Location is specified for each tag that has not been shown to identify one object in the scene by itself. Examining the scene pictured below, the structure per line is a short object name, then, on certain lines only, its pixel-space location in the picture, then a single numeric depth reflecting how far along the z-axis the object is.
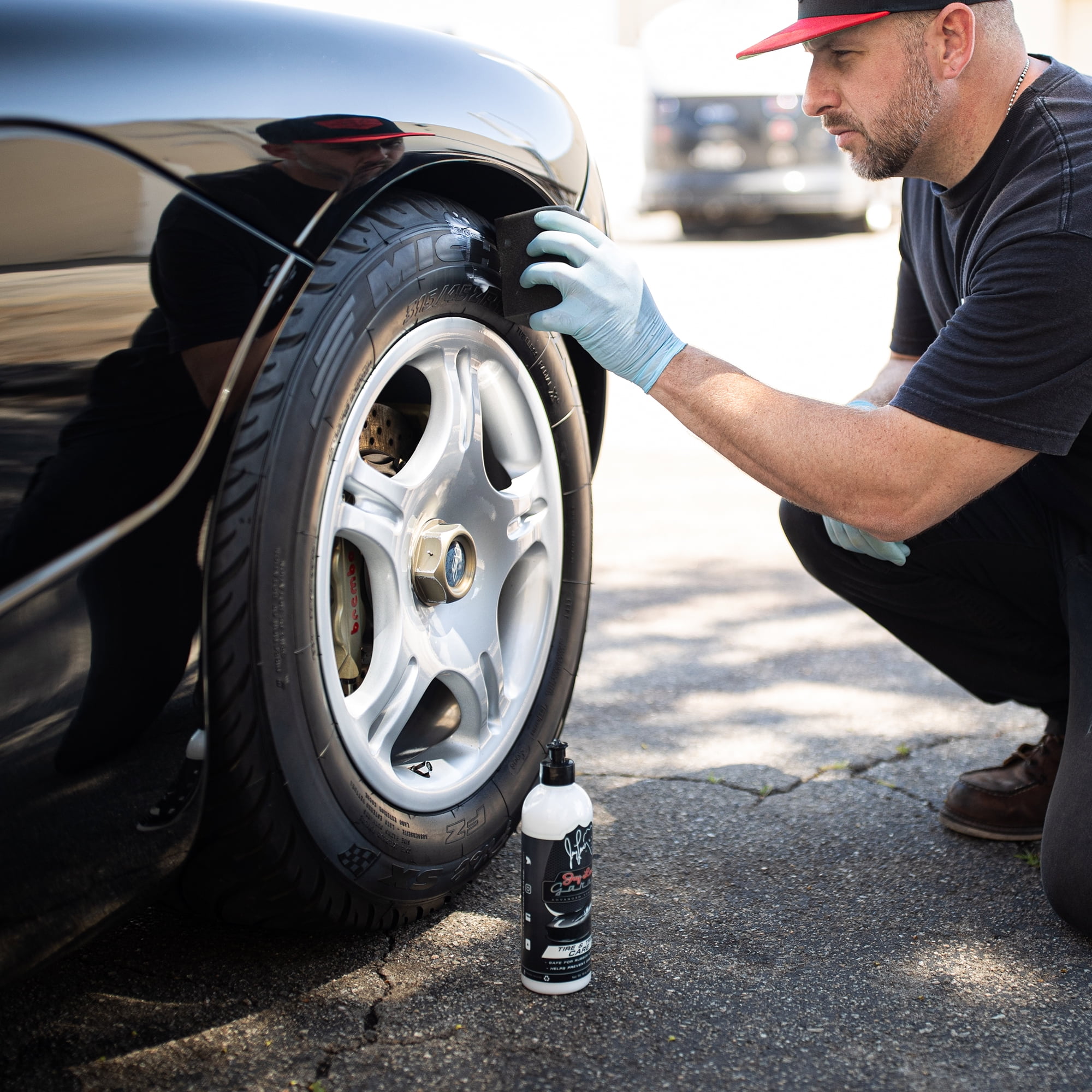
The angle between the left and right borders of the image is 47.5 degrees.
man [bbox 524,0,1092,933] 1.71
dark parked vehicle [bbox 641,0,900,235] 11.35
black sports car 1.12
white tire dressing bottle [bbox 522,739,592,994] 1.53
